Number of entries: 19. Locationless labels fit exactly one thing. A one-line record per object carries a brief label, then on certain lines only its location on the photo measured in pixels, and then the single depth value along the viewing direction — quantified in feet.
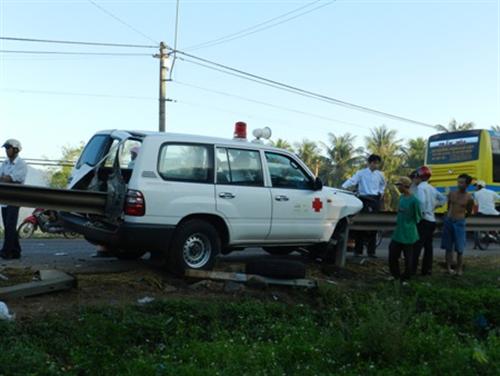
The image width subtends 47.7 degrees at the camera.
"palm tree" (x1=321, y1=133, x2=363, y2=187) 132.57
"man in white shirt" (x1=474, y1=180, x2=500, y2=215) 50.75
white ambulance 22.35
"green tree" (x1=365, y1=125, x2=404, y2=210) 128.88
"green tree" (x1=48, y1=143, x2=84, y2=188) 121.70
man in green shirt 28.04
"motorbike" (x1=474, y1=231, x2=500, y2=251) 50.88
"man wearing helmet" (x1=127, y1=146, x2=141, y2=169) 23.66
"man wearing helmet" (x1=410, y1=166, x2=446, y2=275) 29.99
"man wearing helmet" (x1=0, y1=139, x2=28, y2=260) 26.99
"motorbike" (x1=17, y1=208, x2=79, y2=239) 50.39
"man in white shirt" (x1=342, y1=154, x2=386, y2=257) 34.55
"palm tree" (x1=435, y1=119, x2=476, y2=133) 125.21
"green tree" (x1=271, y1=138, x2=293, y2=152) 130.55
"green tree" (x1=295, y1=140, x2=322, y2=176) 138.51
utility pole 85.11
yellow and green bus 66.39
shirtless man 30.73
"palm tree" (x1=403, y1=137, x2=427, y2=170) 131.75
